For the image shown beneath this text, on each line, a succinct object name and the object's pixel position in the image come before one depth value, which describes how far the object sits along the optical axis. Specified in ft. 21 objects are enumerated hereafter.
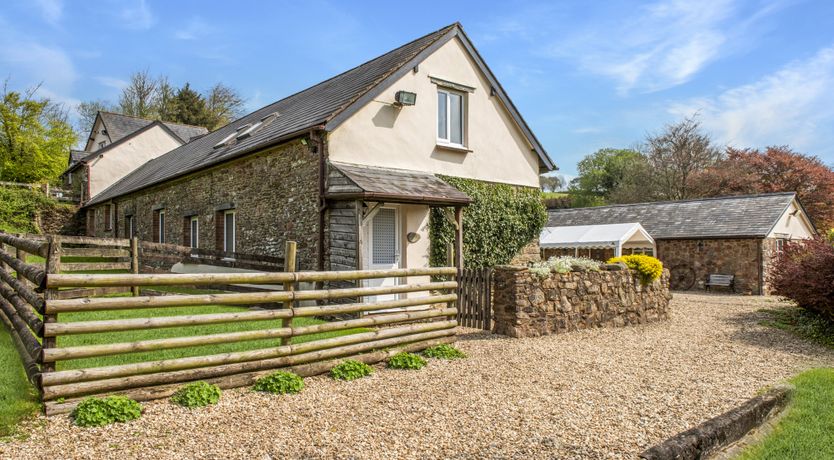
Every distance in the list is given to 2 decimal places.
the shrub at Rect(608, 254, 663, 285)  38.57
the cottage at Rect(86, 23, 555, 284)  37.35
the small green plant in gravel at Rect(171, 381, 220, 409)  16.61
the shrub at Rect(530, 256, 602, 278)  31.45
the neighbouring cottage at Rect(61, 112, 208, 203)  98.68
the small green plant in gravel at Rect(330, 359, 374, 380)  20.80
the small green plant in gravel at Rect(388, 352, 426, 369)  22.94
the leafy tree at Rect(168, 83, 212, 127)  152.05
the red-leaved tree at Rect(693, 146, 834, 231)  111.24
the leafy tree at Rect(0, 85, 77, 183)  107.45
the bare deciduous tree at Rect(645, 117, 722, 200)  129.90
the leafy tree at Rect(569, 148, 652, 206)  140.15
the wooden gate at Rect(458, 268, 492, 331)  32.35
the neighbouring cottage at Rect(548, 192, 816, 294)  69.92
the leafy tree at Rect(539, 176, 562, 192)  239.50
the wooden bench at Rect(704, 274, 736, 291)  70.95
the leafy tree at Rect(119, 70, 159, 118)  160.15
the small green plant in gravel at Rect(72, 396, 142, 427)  14.55
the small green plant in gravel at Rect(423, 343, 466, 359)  25.25
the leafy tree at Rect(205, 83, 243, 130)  163.43
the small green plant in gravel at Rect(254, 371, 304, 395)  18.53
